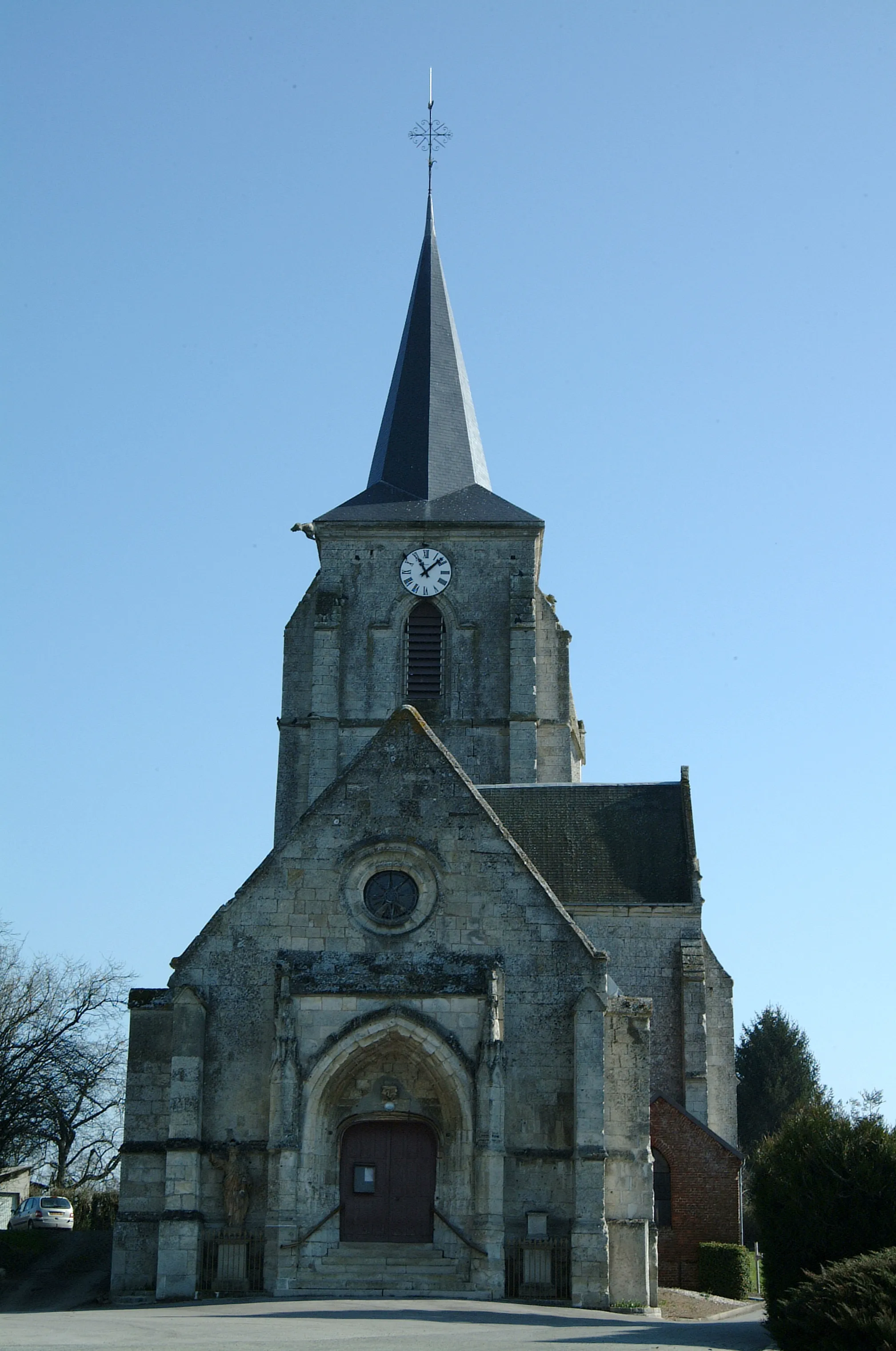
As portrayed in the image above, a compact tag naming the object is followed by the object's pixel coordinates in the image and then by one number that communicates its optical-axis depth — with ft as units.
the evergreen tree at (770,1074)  171.94
